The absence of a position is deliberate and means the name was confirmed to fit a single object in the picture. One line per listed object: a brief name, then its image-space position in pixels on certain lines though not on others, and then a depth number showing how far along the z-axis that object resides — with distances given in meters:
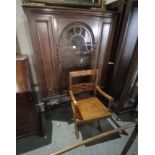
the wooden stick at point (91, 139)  0.75
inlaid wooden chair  1.39
